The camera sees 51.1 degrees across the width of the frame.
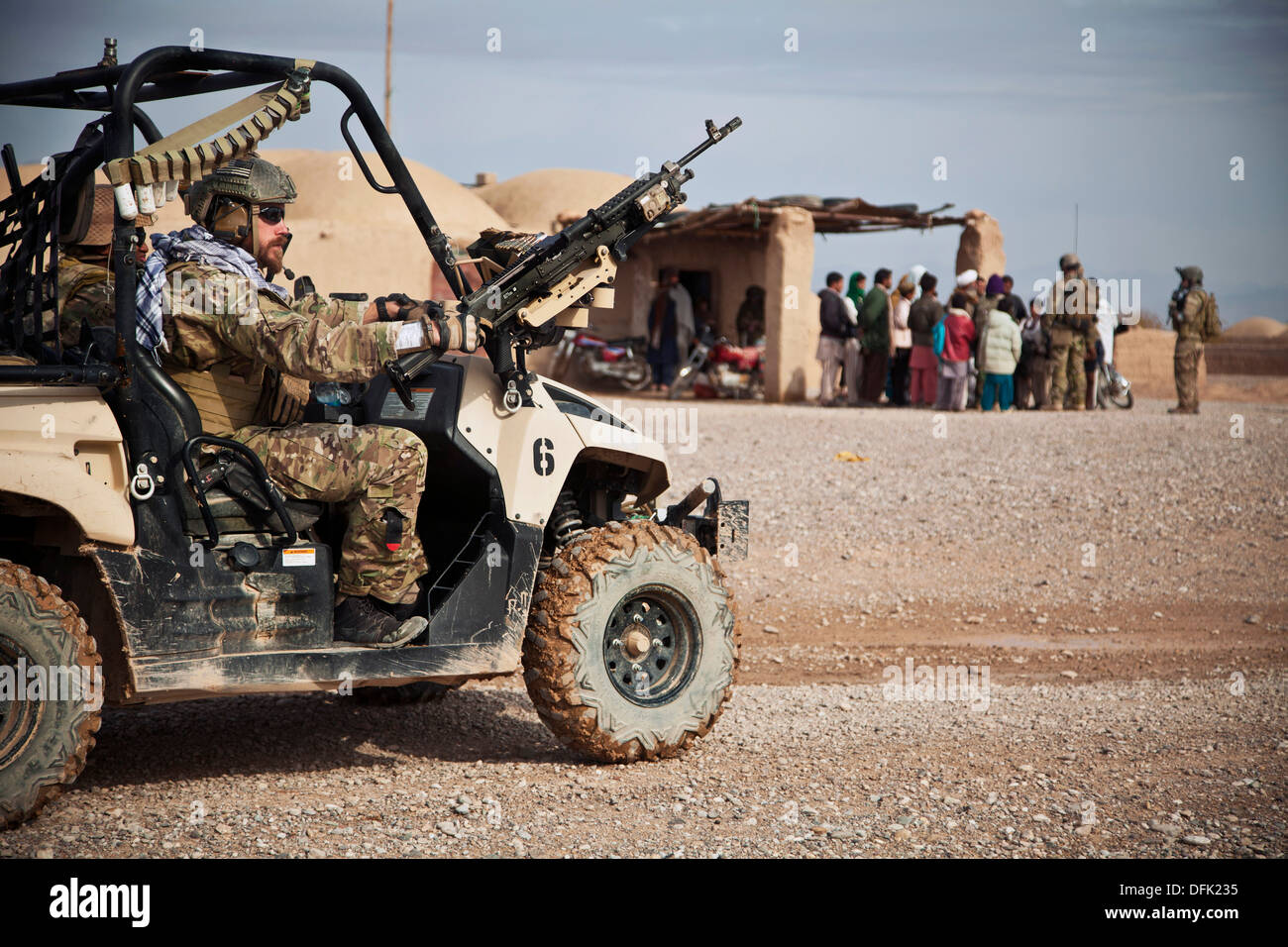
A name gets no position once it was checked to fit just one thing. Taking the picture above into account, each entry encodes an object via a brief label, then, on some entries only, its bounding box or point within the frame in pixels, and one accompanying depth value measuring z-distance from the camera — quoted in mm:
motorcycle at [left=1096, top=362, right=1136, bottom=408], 20859
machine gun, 4852
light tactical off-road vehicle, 4102
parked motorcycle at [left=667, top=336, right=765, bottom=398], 21891
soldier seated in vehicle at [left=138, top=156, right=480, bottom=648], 4391
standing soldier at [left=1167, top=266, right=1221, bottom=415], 17875
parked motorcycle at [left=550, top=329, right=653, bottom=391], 22922
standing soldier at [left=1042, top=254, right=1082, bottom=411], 18719
